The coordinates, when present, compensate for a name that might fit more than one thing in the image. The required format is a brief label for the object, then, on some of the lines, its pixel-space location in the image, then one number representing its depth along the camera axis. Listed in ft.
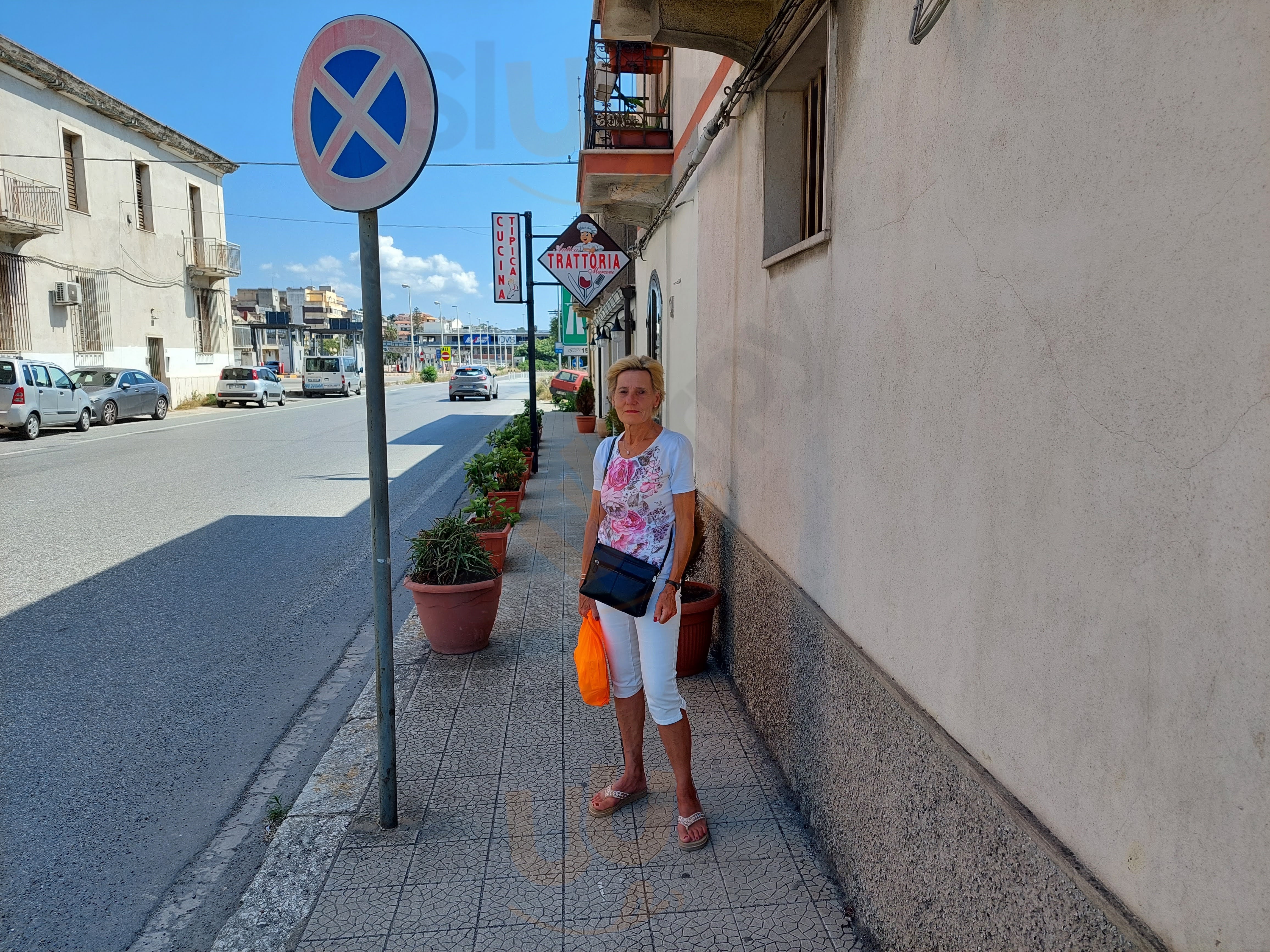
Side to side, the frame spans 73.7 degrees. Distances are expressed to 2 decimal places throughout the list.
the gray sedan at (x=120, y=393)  70.59
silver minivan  56.54
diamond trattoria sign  31.58
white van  130.72
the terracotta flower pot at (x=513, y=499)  28.14
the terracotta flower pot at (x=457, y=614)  16.37
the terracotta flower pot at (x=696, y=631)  14.89
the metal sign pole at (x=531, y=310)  42.34
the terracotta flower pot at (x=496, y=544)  21.62
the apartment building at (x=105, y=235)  76.84
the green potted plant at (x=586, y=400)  78.48
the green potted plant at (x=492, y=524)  21.71
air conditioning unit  80.89
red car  124.67
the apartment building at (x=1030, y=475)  4.21
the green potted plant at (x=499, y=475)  25.98
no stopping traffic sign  9.60
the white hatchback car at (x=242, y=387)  100.89
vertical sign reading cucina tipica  46.44
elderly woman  10.12
